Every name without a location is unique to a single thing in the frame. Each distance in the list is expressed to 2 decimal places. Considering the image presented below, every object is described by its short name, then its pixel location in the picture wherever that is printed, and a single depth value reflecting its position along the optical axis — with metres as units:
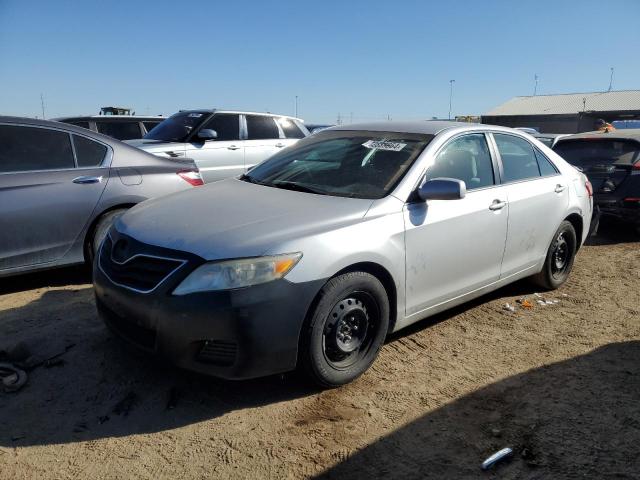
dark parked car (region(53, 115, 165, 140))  10.34
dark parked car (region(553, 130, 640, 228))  7.20
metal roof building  42.19
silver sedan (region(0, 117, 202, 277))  4.60
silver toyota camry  2.85
